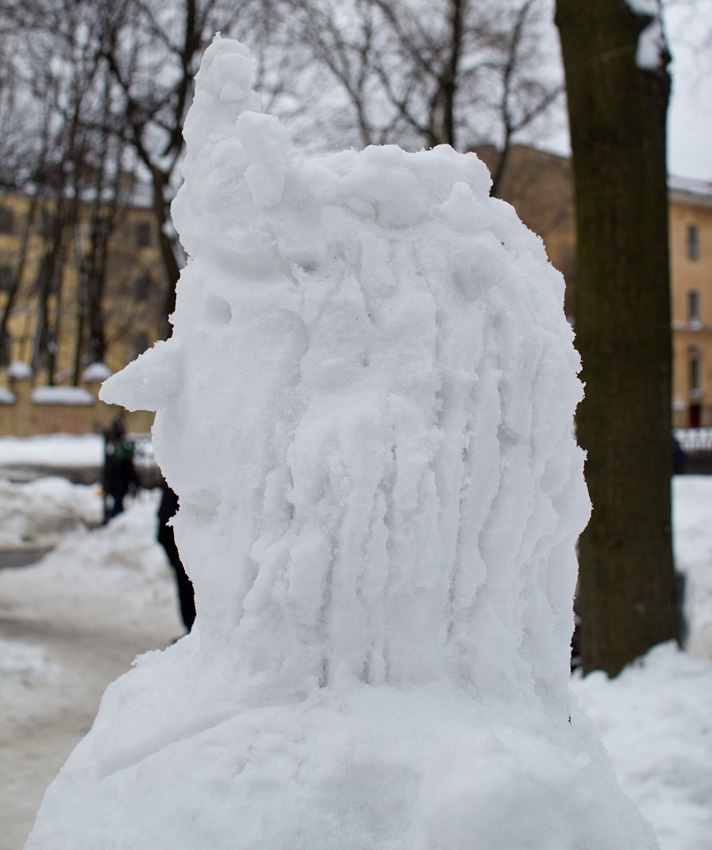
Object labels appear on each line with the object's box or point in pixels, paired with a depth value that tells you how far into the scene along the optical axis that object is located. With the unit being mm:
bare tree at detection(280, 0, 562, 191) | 14445
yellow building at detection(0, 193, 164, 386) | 22438
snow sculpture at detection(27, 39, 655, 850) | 1351
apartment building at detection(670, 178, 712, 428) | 33906
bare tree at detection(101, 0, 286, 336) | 11414
